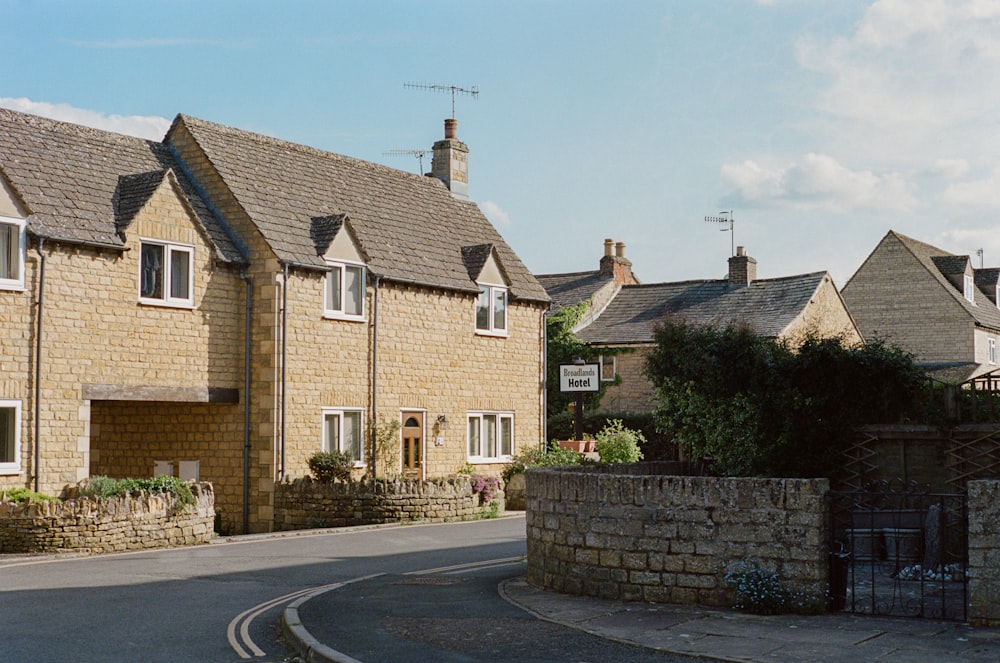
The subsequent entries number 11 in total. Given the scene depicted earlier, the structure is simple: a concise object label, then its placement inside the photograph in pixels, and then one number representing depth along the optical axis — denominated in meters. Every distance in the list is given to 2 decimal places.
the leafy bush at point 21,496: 19.86
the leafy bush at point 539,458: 30.27
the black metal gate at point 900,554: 11.93
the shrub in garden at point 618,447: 31.61
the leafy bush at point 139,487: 20.41
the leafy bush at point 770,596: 11.76
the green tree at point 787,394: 20.23
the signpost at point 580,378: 30.20
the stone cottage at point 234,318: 22.41
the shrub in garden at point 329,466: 26.06
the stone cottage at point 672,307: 42.28
